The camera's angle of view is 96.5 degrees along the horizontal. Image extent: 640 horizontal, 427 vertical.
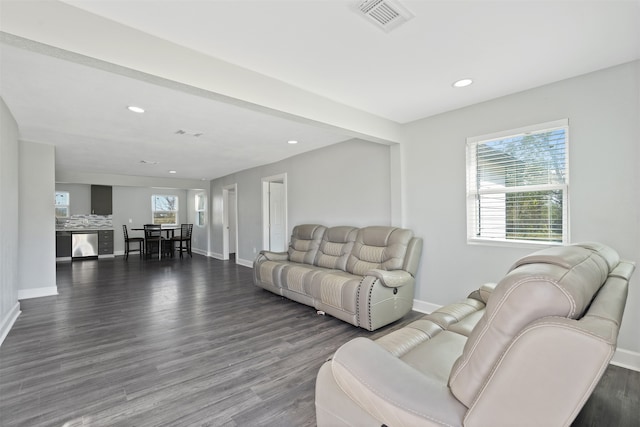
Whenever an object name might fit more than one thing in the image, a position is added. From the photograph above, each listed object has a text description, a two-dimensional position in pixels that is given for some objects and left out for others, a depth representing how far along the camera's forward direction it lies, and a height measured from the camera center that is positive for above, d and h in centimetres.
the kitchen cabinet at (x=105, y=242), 834 -79
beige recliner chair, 73 -44
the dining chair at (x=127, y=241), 823 -75
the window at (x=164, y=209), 977 +20
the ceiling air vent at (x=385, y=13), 156 +113
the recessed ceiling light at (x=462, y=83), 248 +113
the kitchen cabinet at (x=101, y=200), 843 +47
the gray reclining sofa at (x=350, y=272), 294 -75
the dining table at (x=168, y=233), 827 -60
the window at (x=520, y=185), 255 +24
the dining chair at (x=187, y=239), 834 -72
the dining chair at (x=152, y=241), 812 -75
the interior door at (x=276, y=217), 634 -9
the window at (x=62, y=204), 807 +34
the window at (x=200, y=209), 930 +17
